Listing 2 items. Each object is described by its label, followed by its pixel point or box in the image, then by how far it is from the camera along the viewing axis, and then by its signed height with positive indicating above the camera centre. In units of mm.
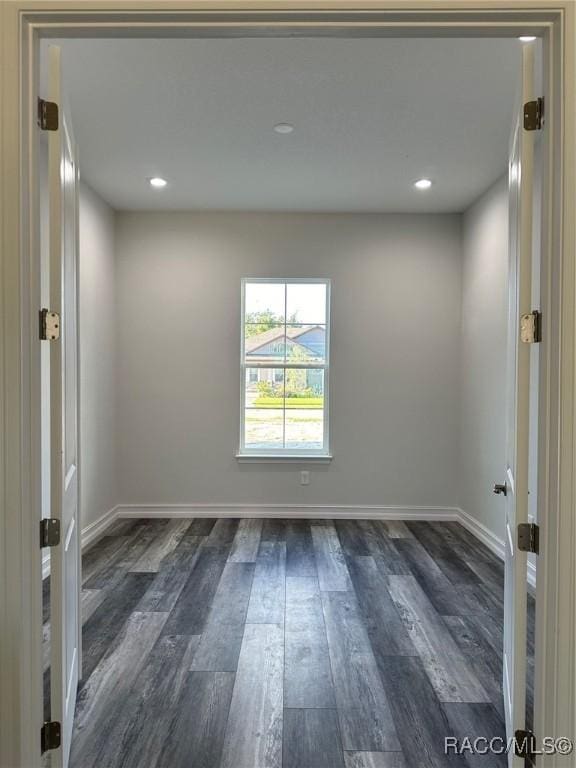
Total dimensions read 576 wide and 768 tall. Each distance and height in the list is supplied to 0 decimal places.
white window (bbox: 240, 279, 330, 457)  4488 +96
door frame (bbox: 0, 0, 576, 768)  1106 +330
